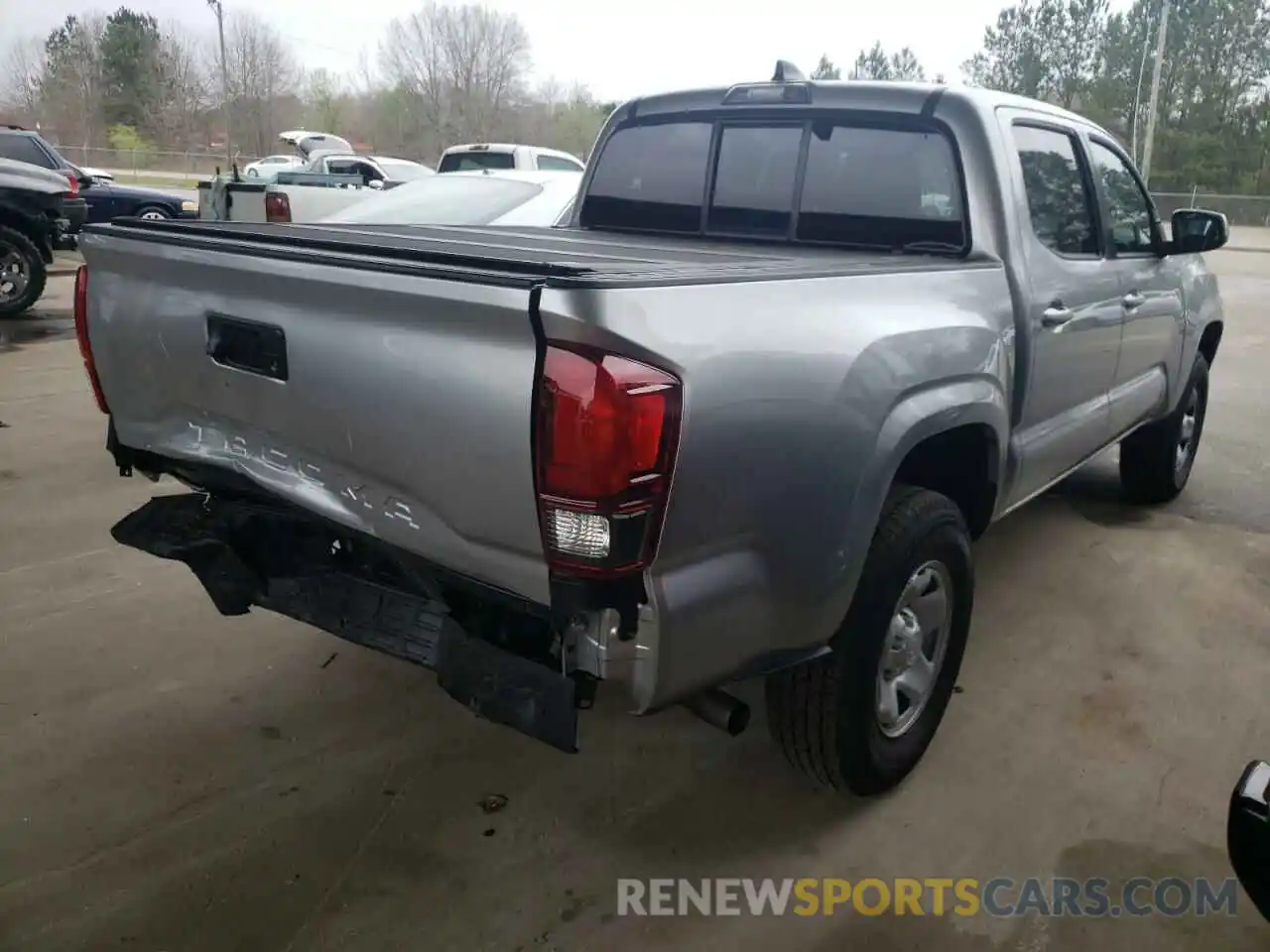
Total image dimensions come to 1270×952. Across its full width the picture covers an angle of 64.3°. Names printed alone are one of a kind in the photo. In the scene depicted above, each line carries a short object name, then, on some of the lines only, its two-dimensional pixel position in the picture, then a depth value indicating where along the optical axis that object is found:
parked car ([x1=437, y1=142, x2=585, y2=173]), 12.73
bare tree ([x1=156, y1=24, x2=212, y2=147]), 60.12
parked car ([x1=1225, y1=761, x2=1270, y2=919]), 1.96
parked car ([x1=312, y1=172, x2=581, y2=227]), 7.02
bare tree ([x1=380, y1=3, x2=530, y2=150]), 60.88
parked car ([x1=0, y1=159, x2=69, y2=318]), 10.29
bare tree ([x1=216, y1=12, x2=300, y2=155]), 59.00
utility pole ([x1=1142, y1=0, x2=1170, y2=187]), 29.53
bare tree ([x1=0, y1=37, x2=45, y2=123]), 57.34
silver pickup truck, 1.88
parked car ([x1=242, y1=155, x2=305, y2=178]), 23.08
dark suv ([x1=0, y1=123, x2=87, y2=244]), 12.28
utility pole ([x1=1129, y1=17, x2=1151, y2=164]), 44.59
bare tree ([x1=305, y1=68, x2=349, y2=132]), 68.19
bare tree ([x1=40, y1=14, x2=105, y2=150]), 57.38
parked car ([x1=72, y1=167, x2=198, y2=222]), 16.52
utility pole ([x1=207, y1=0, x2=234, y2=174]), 46.84
